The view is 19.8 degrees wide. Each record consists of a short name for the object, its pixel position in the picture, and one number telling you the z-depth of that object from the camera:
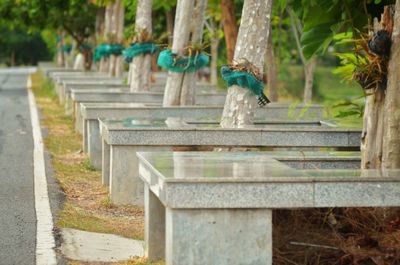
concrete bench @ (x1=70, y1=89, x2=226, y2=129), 20.31
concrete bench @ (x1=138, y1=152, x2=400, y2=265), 7.78
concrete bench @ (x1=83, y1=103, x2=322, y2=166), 15.94
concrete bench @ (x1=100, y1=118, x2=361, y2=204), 12.16
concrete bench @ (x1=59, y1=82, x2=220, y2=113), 23.34
